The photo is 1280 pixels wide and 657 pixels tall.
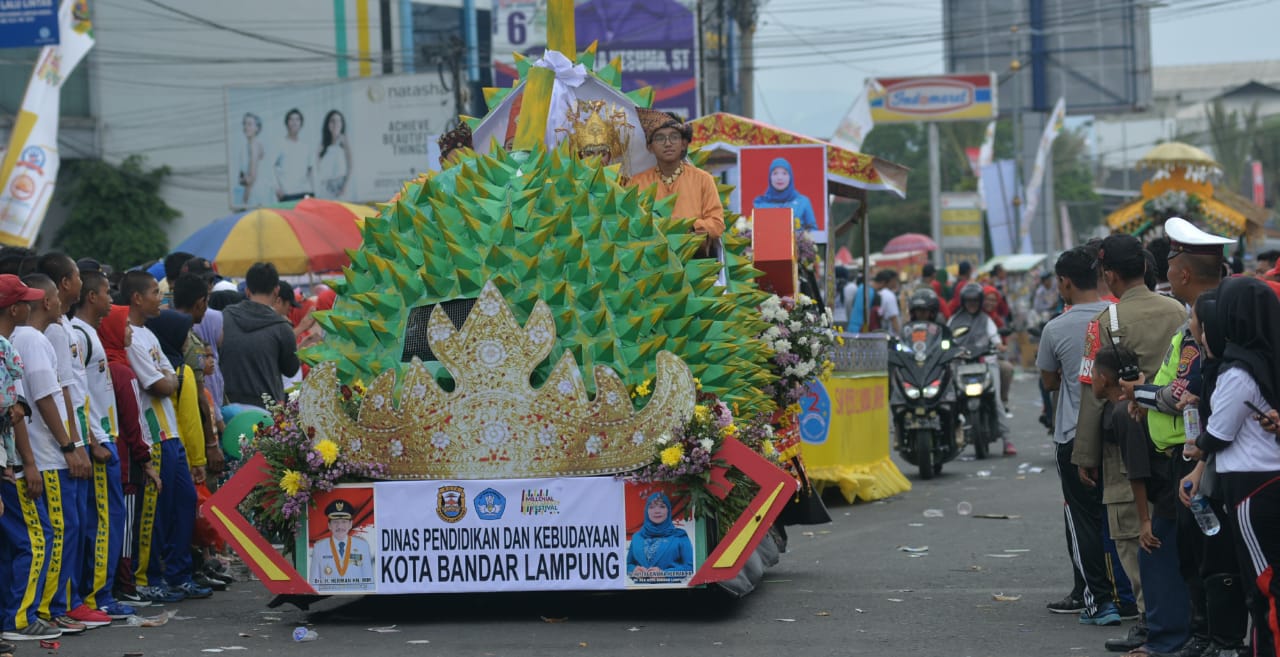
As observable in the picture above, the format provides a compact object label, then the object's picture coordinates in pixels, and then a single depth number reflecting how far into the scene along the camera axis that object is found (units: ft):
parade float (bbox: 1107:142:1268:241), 101.35
